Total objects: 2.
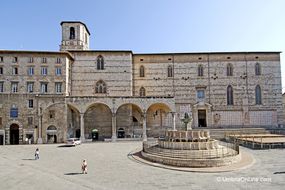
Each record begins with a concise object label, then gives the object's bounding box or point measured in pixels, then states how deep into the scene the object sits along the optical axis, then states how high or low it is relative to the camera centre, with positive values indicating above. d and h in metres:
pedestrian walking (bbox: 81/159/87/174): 15.04 -3.93
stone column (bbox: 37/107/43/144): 30.89 -2.81
